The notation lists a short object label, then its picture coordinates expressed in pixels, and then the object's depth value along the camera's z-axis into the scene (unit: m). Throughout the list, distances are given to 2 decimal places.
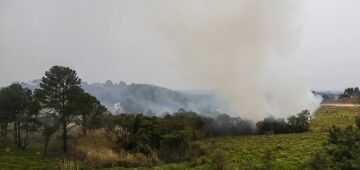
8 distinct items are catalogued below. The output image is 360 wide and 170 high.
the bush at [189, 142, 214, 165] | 35.49
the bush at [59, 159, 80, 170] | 33.88
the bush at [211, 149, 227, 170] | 30.34
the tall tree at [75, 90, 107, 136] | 50.47
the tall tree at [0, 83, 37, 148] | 54.09
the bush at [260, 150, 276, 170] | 27.44
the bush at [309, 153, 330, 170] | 25.01
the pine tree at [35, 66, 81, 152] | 49.72
